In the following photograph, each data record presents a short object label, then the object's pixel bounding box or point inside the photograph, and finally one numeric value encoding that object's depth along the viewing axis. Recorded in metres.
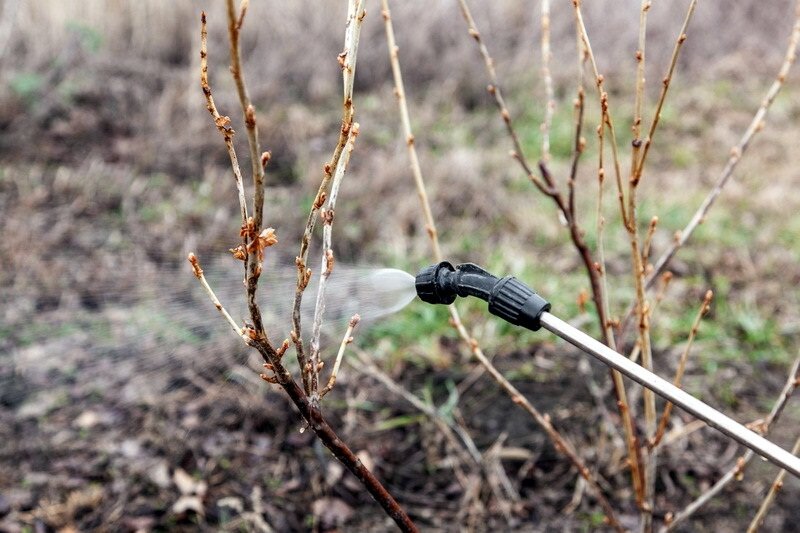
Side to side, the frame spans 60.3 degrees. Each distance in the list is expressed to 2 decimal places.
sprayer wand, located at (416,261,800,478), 0.91
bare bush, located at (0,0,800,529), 2.20
